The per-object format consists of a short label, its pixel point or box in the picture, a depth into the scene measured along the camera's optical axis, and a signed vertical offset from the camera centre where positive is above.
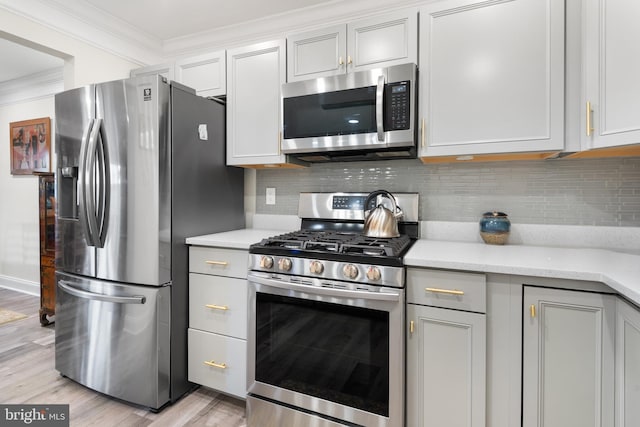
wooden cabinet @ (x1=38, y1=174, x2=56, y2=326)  3.08 -0.28
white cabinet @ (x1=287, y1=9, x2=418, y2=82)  1.77 +0.96
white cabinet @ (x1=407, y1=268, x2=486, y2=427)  1.34 -0.60
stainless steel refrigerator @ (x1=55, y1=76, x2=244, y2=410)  1.80 -0.12
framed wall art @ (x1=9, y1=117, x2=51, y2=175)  3.84 +0.78
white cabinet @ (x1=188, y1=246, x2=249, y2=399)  1.85 -0.65
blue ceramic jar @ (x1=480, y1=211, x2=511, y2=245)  1.77 -0.11
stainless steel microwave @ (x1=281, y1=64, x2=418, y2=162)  1.73 +0.54
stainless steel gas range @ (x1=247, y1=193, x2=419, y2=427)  1.43 -0.59
